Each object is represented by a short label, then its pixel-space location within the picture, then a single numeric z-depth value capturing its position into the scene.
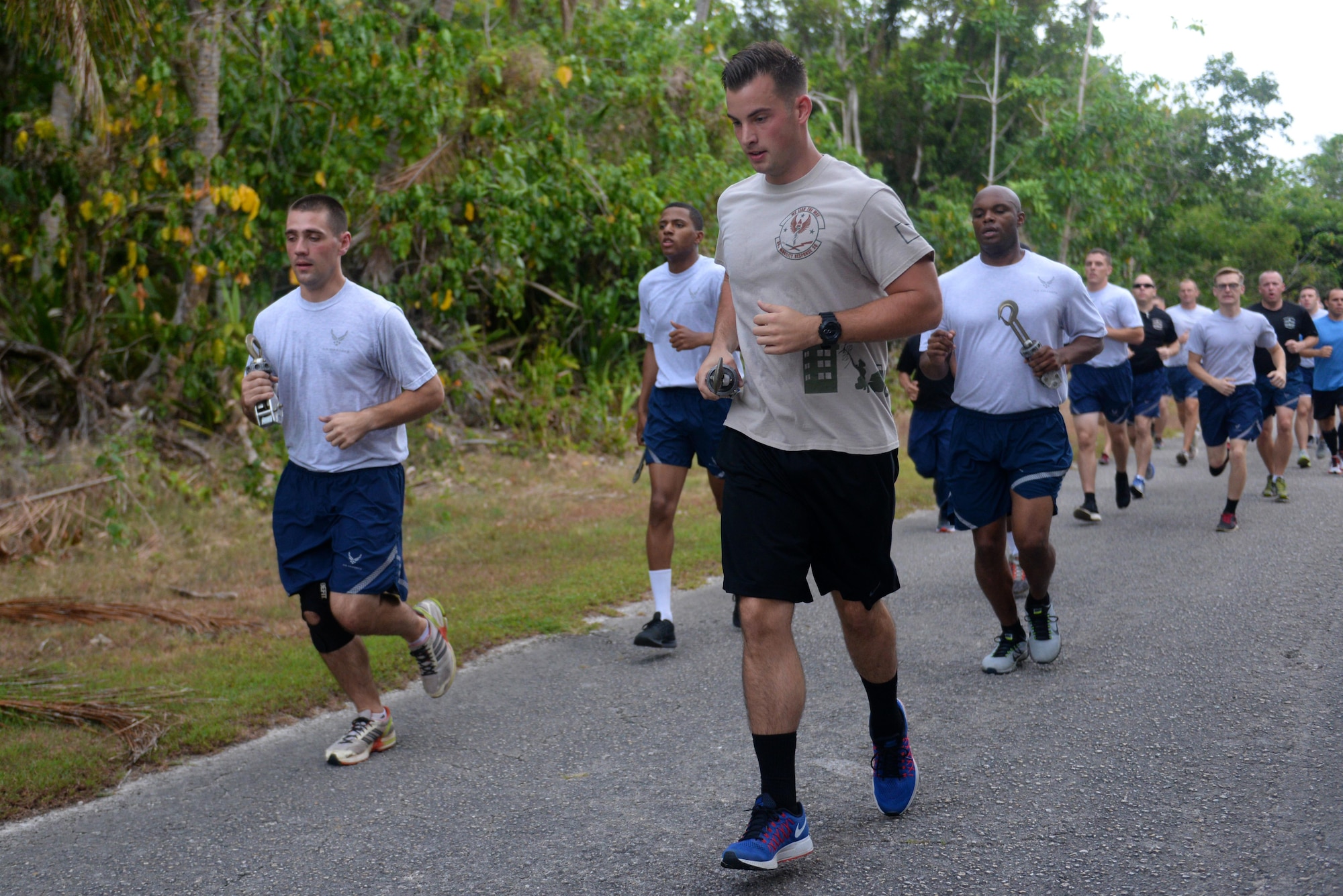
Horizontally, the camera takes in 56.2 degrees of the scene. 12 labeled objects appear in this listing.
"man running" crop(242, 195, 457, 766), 4.88
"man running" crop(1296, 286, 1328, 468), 14.82
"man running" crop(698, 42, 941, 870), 3.57
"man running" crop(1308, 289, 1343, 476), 14.31
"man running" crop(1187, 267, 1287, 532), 10.32
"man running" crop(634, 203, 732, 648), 6.69
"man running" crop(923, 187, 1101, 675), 5.61
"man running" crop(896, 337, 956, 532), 8.68
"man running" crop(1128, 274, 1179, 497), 12.45
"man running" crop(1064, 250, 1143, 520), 10.79
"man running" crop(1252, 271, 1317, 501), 11.52
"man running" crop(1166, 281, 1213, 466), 14.56
